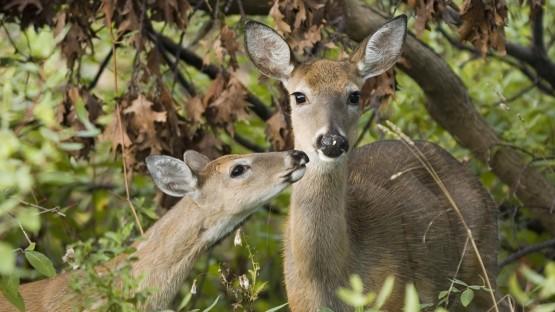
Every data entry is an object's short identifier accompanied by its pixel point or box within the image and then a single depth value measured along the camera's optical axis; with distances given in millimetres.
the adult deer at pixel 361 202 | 11695
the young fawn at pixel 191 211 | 11305
